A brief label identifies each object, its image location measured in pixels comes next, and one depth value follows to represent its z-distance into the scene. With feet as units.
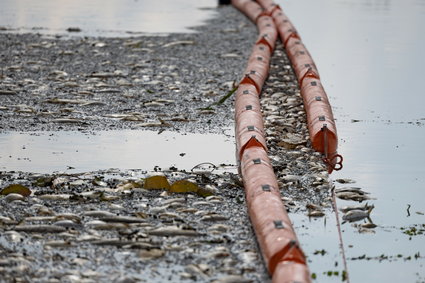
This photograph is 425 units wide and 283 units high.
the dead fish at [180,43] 123.65
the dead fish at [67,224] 56.34
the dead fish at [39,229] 55.26
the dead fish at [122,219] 57.00
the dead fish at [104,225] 56.08
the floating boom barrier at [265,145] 49.47
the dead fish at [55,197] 61.36
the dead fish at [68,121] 83.05
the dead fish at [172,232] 55.16
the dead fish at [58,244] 53.16
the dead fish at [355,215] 60.59
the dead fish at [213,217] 58.10
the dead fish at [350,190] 65.81
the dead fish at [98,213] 57.93
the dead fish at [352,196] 64.75
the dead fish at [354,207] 61.98
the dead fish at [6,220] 56.54
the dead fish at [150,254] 51.85
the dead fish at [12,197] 60.80
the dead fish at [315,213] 60.49
